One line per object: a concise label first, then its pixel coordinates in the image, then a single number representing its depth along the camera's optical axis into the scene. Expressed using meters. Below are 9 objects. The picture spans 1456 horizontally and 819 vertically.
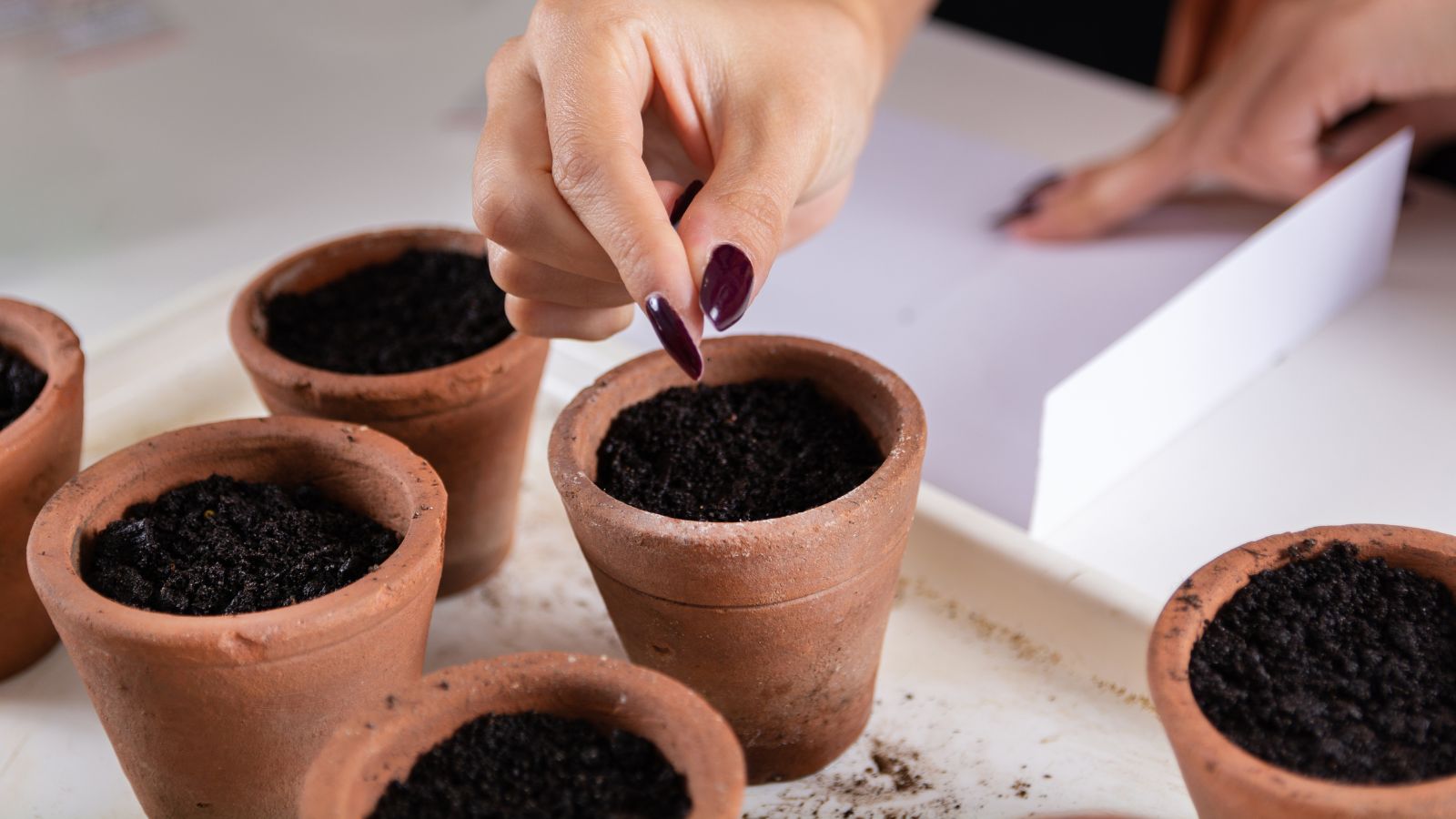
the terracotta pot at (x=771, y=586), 0.49
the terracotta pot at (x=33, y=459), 0.53
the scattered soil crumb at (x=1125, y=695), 0.53
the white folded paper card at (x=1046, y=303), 0.57
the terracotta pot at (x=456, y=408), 0.54
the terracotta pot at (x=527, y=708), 0.45
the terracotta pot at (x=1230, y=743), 0.44
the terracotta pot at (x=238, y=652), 0.48
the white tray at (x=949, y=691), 0.51
